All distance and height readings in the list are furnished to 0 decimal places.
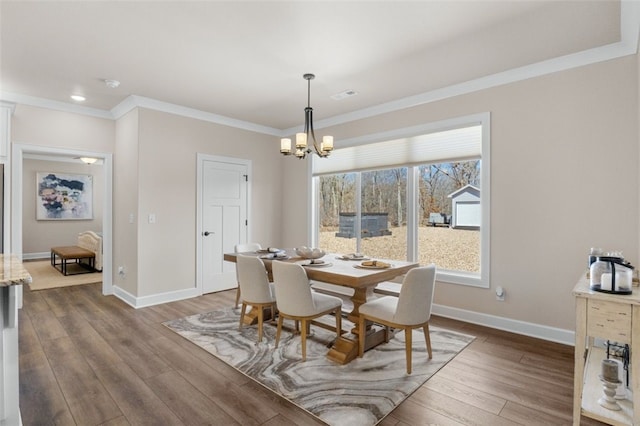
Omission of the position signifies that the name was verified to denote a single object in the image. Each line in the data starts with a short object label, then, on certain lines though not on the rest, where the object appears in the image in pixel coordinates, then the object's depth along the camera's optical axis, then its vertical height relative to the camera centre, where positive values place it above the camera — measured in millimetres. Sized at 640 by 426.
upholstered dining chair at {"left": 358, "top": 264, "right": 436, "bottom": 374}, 2438 -742
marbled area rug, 2123 -1218
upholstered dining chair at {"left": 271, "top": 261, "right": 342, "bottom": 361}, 2637 -699
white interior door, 4914 -97
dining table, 2574 -518
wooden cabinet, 1670 -619
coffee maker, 1761 -347
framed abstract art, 8008 +388
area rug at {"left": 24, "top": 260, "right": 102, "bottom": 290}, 5398 -1176
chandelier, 3243 +681
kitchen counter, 1655 -727
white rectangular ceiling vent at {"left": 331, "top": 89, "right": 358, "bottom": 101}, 3965 +1437
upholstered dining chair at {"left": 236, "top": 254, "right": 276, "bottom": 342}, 3021 -673
